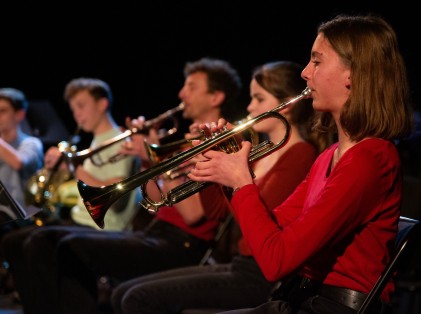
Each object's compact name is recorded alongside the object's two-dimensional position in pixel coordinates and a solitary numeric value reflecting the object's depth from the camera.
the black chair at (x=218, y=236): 3.10
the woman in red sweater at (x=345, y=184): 1.68
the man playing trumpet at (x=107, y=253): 3.14
